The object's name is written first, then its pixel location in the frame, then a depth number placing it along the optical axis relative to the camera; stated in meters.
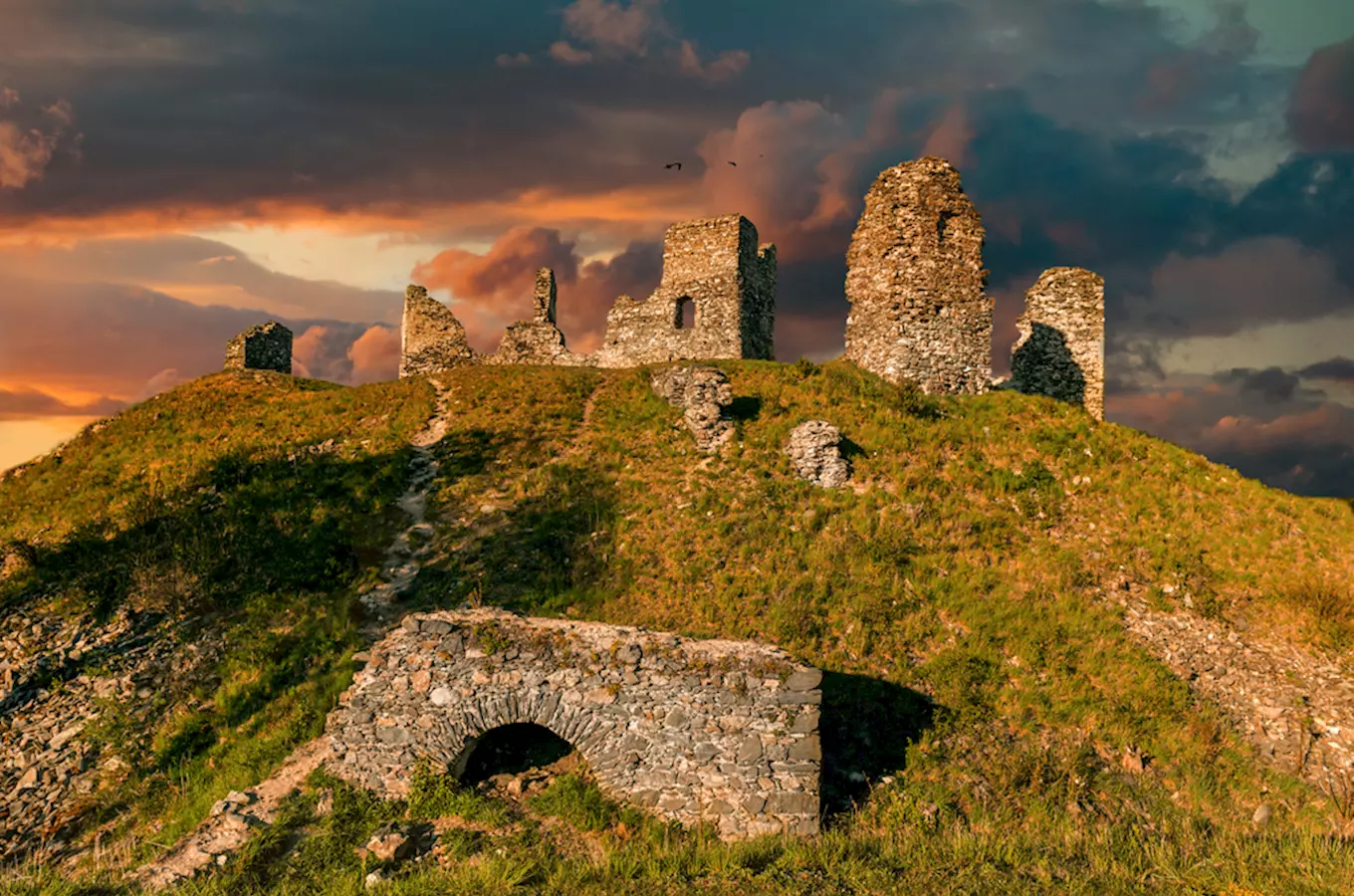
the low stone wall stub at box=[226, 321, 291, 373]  36.78
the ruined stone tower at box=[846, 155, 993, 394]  27.84
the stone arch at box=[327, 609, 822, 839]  11.65
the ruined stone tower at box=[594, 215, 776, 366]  37.28
